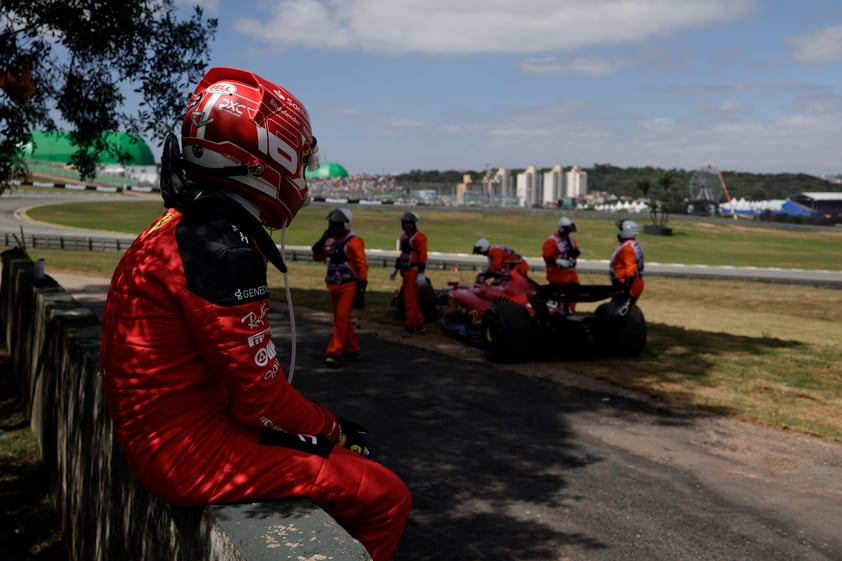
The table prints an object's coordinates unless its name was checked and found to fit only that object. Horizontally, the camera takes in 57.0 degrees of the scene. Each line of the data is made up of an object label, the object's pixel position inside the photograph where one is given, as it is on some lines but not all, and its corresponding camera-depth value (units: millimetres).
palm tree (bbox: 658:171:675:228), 63162
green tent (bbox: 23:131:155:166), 94875
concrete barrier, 2131
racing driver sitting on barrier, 2273
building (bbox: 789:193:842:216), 106000
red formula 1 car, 10266
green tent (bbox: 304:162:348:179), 120288
